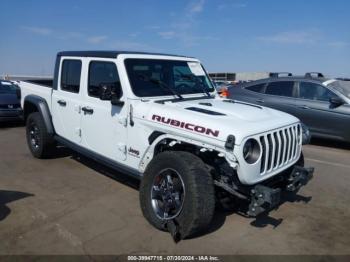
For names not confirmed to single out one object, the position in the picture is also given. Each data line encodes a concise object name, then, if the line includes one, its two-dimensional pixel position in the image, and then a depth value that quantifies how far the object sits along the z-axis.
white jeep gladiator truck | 3.60
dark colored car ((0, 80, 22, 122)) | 10.96
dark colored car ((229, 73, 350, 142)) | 8.20
